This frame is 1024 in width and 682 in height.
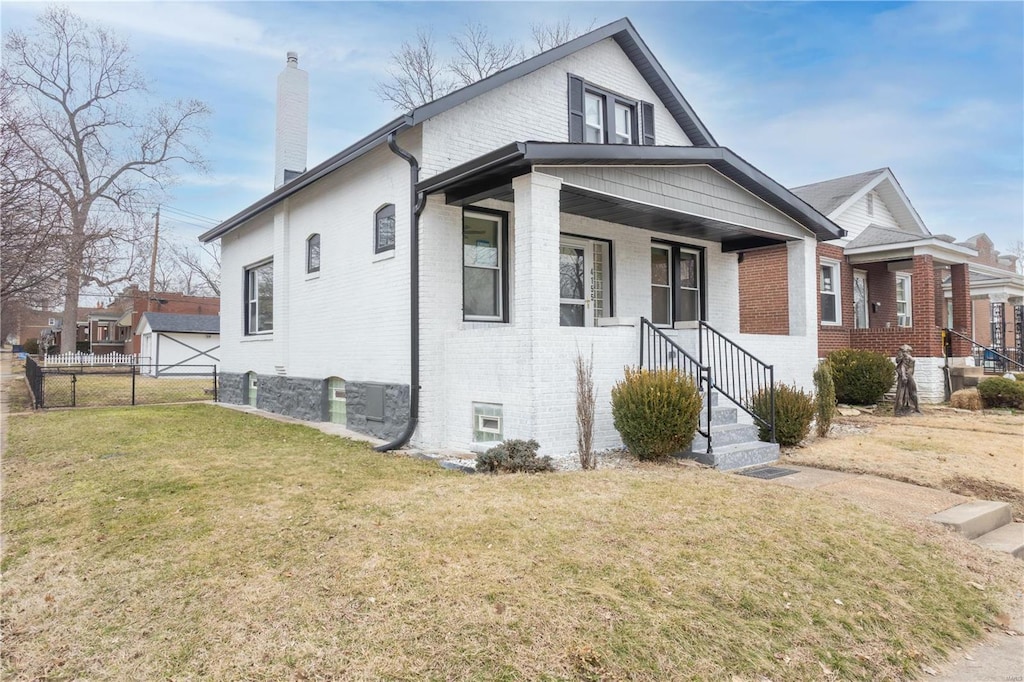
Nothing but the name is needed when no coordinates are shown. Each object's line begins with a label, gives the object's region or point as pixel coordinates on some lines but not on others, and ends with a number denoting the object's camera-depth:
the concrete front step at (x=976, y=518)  4.98
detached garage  29.55
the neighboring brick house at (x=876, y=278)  14.62
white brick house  7.09
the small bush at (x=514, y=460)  6.45
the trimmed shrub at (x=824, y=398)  9.09
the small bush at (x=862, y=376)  13.65
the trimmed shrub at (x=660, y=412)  6.71
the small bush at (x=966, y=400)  13.34
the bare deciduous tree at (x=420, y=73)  24.05
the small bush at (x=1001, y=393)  13.09
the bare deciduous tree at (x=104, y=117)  30.92
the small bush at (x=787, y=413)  8.18
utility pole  34.85
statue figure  12.47
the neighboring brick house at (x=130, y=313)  35.66
